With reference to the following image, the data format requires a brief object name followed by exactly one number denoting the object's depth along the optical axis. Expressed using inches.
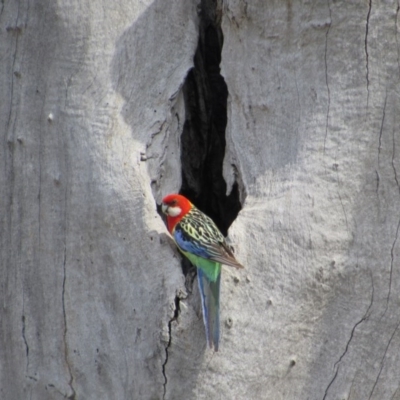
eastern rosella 308.8
